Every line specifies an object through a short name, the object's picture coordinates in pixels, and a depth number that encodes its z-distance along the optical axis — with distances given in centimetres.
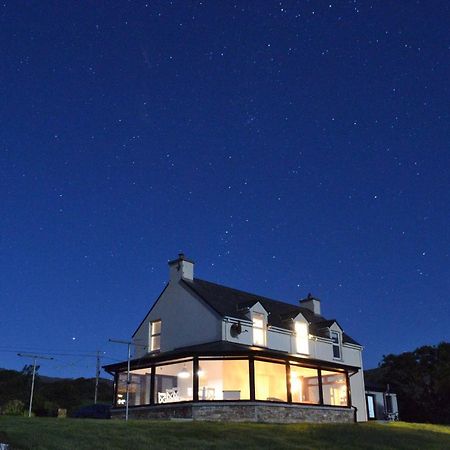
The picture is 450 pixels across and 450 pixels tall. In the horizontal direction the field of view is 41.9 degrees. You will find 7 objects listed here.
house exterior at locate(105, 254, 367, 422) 2759
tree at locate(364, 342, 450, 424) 4544
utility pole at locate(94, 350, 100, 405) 4828
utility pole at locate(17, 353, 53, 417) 2830
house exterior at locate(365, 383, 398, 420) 4115
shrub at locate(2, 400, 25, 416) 2892
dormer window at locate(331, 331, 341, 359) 3691
